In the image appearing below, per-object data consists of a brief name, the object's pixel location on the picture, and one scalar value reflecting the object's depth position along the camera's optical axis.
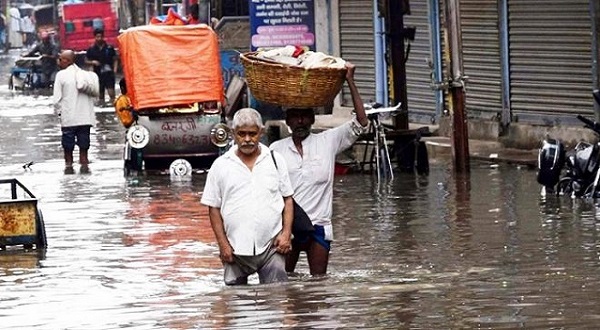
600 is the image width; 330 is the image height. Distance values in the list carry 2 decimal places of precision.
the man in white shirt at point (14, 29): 87.06
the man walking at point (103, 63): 44.34
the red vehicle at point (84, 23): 64.69
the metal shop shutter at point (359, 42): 29.89
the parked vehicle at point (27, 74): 52.19
